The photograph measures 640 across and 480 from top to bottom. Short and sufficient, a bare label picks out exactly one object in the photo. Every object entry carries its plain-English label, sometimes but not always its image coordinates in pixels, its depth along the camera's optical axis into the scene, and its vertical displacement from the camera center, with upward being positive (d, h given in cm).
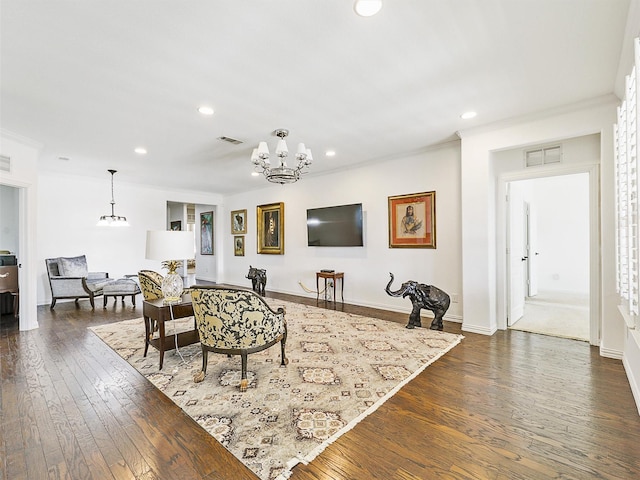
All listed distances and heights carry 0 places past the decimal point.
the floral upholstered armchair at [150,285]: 339 -50
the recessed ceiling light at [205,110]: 325 +143
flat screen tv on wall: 573 +27
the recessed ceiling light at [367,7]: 182 +144
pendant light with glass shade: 622 +43
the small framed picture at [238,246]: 850 -16
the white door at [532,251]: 655 -31
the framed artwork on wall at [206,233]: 940 +25
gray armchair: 563 -76
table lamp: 302 -9
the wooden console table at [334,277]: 590 -74
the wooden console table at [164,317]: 292 -76
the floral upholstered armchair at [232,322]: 251 -70
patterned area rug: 190 -126
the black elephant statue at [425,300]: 414 -85
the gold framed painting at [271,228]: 730 +30
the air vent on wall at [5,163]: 394 +105
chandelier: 363 +101
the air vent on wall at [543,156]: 371 +104
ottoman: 580 -91
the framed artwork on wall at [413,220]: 491 +31
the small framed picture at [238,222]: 835 +54
